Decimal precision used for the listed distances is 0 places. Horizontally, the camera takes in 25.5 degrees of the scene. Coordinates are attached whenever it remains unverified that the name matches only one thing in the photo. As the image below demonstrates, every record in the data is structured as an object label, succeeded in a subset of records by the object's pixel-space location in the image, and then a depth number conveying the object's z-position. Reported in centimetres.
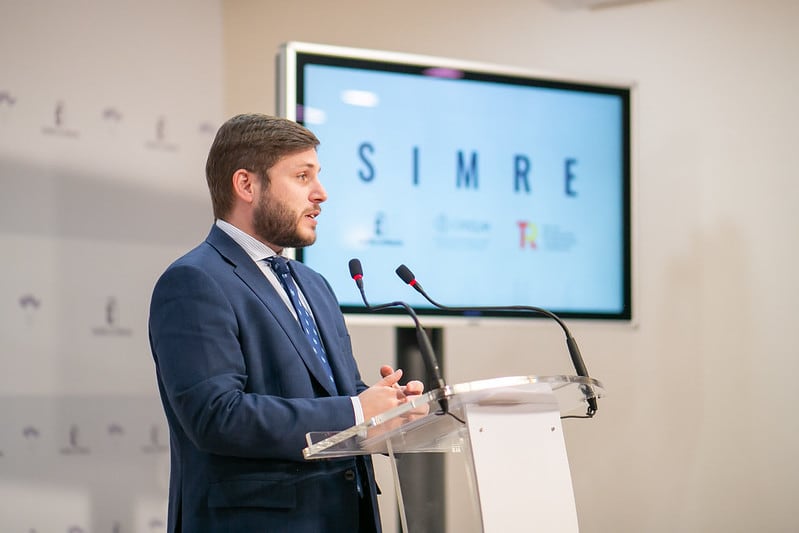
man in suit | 289
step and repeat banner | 400
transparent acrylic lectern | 263
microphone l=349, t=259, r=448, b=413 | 267
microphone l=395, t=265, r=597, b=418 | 284
